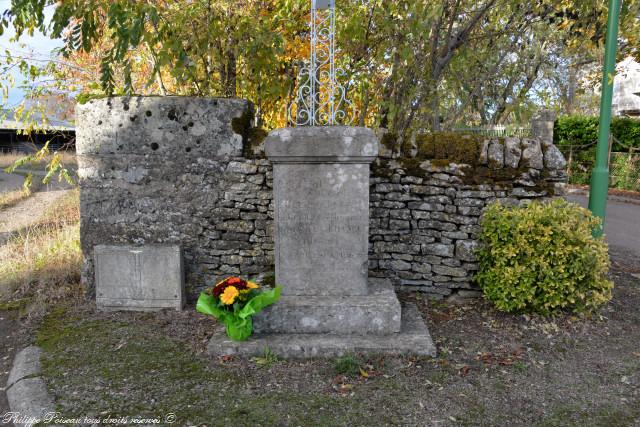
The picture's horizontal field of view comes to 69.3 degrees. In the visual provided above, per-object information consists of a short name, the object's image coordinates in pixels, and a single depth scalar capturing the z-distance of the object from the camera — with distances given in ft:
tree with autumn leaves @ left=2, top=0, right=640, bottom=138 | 14.78
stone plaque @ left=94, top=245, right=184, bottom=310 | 14.70
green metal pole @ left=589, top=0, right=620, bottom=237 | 15.08
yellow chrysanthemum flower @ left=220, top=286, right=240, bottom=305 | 11.20
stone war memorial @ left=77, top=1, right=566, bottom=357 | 14.62
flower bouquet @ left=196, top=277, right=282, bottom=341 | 11.29
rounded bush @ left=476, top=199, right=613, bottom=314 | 13.17
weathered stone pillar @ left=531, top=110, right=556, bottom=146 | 46.70
